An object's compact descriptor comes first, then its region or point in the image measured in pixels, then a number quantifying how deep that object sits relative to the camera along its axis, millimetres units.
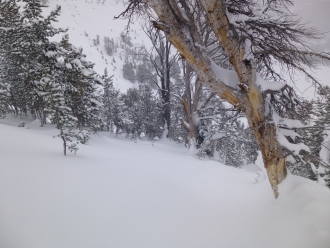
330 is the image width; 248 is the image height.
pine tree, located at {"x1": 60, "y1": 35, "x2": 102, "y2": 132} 9094
